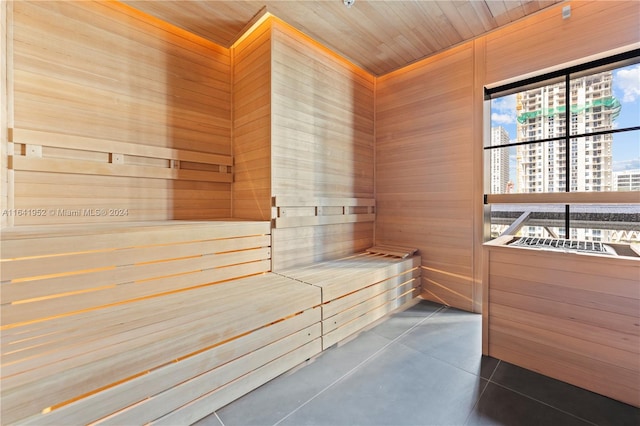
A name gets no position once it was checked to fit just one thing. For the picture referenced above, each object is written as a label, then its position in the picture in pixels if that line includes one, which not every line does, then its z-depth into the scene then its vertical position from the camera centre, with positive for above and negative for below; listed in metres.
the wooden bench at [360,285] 2.14 -0.67
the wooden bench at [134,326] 1.17 -0.61
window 2.24 +0.56
